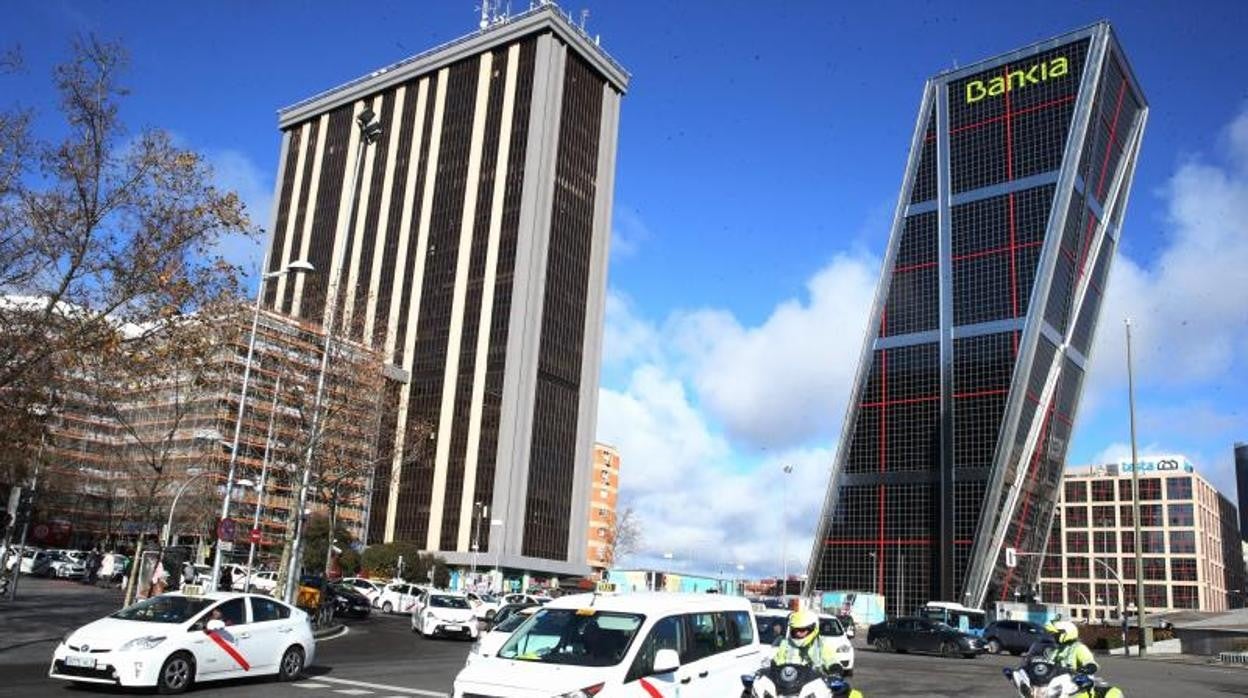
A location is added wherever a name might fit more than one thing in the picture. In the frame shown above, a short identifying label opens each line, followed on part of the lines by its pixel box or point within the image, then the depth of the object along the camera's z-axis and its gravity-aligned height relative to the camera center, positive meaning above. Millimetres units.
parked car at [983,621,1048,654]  39188 -2658
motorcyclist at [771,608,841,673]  8531 -795
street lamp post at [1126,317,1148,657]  43500 +1063
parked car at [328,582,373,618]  36259 -2820
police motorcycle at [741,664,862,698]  8164 -1063
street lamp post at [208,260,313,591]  26625 +3527
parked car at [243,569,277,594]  43938 -2925
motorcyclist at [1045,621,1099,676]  9260 -732
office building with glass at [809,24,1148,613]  84000 +22105
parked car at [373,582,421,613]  46625 -3276
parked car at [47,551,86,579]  52594 -3194
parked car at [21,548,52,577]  52969 -3129
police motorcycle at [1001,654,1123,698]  9062 -1012
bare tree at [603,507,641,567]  110500 +313
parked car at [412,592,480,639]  29375 -2570
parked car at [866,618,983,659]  34500 -2660
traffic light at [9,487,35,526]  22375 -5
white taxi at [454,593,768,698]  7762 -941
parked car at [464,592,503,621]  36312 -2658
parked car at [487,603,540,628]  26123 -1989
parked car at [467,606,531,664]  8834 -1680
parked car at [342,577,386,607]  47000 -2824
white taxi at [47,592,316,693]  12852 -1796
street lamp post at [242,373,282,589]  35112 +3174
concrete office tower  97375 +28694
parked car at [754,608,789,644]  17734 -1282
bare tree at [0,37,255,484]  17188 +4538
